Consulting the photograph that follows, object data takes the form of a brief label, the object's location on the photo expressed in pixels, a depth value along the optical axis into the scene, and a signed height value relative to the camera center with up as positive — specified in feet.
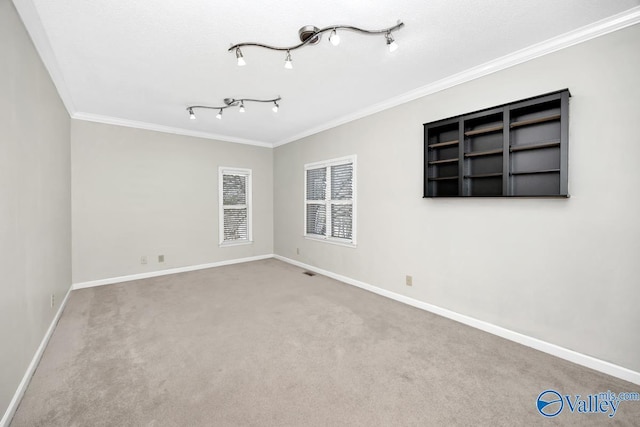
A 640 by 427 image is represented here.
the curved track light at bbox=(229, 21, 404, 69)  6.29 +4.29
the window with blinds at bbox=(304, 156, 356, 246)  13.32 +0.46
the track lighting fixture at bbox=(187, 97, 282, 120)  10.90 +4.46
